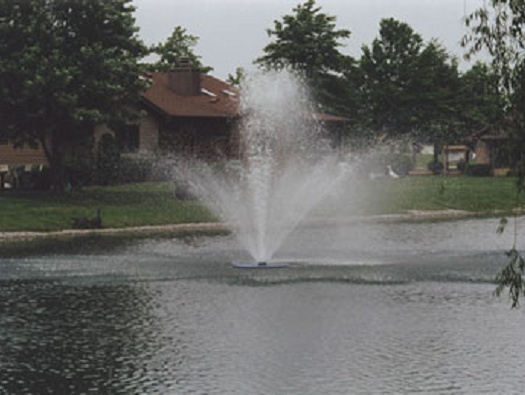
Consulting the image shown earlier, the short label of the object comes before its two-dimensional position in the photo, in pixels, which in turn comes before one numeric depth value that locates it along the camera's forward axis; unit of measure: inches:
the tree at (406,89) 4466.0
